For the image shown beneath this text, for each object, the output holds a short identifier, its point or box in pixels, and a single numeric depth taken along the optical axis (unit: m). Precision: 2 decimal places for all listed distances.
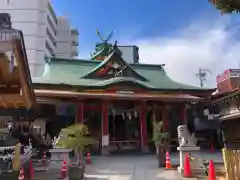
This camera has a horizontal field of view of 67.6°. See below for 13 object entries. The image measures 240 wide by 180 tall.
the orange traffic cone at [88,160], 9.64
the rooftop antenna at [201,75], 31.26
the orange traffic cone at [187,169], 7.17
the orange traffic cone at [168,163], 8.30
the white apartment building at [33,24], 37.56
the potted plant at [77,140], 7.06
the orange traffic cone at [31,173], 6.66
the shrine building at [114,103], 12.79
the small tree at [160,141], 8.78
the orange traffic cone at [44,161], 9.16
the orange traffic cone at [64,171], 6.58
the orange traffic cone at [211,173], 6.26
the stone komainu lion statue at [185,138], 7.78
